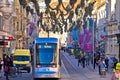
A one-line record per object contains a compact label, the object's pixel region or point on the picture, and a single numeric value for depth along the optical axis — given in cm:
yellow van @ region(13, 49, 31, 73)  4256
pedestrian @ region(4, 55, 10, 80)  3272
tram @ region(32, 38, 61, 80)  3344
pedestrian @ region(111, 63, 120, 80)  2000
